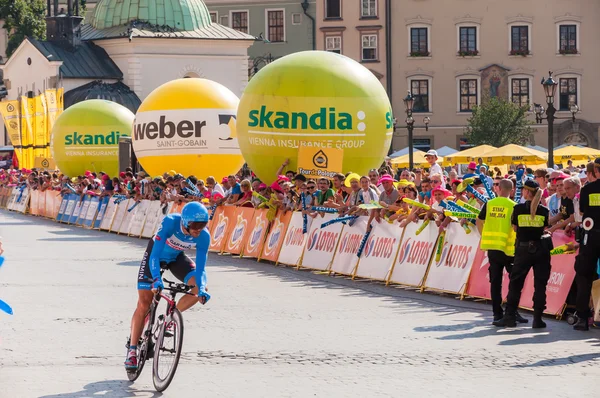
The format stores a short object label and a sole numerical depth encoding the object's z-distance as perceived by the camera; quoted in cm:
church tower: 7500
